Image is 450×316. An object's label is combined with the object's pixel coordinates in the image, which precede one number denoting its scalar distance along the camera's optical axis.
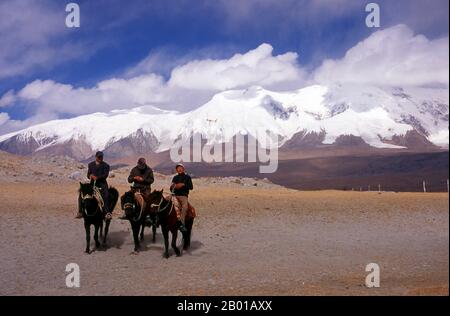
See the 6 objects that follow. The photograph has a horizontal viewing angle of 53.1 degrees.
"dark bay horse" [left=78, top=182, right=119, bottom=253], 12.33
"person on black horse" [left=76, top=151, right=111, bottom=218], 13.10
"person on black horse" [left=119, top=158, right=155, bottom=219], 13.10
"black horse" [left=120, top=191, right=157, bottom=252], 12.27
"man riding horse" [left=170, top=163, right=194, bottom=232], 12.64
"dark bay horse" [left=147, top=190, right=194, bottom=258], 12.04
